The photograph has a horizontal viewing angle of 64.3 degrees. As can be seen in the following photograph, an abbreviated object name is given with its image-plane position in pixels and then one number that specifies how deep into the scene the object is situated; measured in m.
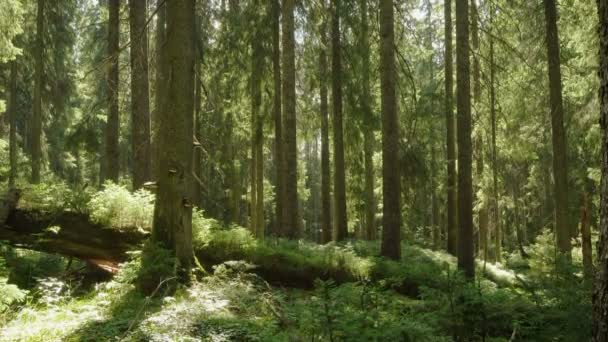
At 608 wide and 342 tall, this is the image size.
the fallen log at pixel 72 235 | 7.93
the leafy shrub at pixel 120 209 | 8.12
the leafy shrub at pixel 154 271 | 6.57
